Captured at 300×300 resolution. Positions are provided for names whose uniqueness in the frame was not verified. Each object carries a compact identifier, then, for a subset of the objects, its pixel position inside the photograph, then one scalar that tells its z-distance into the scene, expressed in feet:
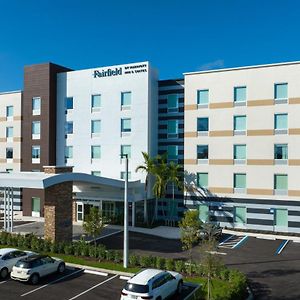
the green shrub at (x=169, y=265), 78.84
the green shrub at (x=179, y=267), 78.38
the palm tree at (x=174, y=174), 133.90
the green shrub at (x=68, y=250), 91.91
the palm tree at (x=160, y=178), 133.49
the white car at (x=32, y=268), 71.77
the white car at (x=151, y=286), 58.29
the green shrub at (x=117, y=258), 86.42
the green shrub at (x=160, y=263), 79.51
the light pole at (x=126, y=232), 80.37
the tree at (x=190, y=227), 82.89
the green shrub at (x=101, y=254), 88.53
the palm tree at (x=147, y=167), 134.64
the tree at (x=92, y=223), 93.11
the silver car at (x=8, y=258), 75.92
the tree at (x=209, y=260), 60.44
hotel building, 126.41
